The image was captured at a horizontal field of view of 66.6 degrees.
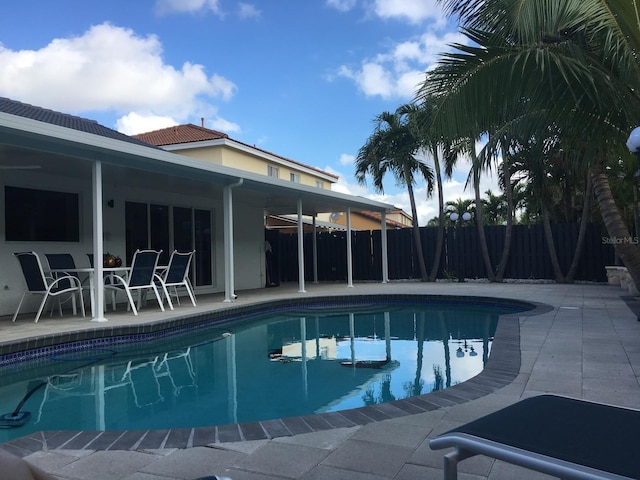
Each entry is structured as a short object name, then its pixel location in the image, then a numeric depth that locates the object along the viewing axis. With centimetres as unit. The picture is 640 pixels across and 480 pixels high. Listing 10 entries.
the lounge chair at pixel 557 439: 130
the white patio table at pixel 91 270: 702
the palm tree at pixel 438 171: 1384
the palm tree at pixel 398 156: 1450
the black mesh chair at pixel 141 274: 768
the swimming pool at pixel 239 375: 397
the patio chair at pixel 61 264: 753
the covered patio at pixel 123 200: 675
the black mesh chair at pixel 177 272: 837
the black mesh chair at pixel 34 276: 688
